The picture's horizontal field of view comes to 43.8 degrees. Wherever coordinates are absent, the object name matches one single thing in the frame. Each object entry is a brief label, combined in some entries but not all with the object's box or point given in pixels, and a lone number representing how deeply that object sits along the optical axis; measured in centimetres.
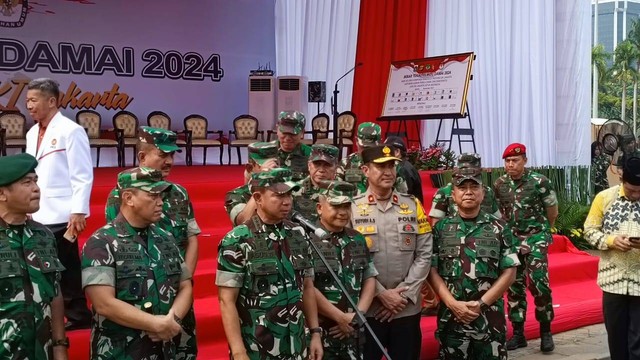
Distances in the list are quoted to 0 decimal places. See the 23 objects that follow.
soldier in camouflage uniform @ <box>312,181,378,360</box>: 421
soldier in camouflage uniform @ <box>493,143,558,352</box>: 653
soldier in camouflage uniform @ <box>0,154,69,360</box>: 315
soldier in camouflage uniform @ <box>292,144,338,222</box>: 484
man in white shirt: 439
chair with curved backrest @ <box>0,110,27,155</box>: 1106
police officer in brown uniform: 471
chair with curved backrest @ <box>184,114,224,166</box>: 1291
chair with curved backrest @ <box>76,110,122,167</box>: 1209
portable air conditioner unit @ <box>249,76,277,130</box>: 1424
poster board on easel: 1216
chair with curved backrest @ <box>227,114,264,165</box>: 1333
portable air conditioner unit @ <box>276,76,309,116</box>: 1415
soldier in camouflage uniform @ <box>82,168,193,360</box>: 332
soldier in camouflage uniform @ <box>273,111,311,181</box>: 523
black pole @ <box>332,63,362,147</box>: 1286
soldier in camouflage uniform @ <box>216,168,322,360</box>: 353
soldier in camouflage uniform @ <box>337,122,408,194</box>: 545
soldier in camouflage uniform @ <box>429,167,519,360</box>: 461
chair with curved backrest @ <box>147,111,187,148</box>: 1309
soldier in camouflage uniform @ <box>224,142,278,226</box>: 417
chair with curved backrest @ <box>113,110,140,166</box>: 1249
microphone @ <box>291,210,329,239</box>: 327
